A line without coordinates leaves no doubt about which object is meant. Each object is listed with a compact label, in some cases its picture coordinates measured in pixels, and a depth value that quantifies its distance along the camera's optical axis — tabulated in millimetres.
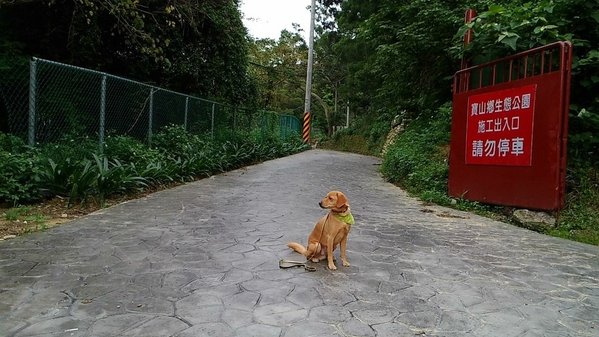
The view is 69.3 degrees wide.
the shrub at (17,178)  5449
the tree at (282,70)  21234
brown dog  3438
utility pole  23344
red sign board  5449
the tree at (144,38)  8578
